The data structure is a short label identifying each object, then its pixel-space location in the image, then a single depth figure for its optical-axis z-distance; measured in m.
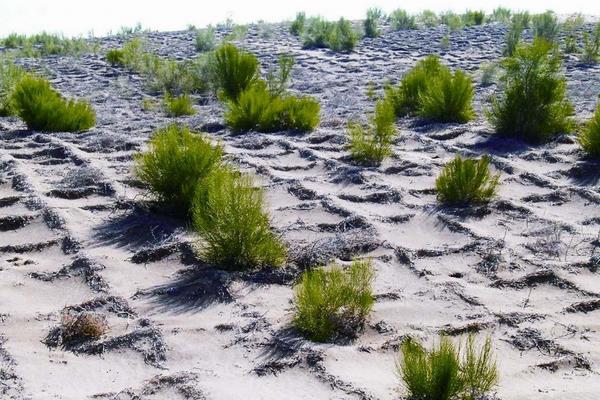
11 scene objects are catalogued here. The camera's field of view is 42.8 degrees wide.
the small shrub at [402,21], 16.36
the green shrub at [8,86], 7.11
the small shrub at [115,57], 11.19
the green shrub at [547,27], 12.95
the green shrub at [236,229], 3.43
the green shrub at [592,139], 5.35
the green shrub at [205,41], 12.84
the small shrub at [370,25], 14.82
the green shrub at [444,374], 2.31
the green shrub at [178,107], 7.29
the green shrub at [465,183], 4.48
